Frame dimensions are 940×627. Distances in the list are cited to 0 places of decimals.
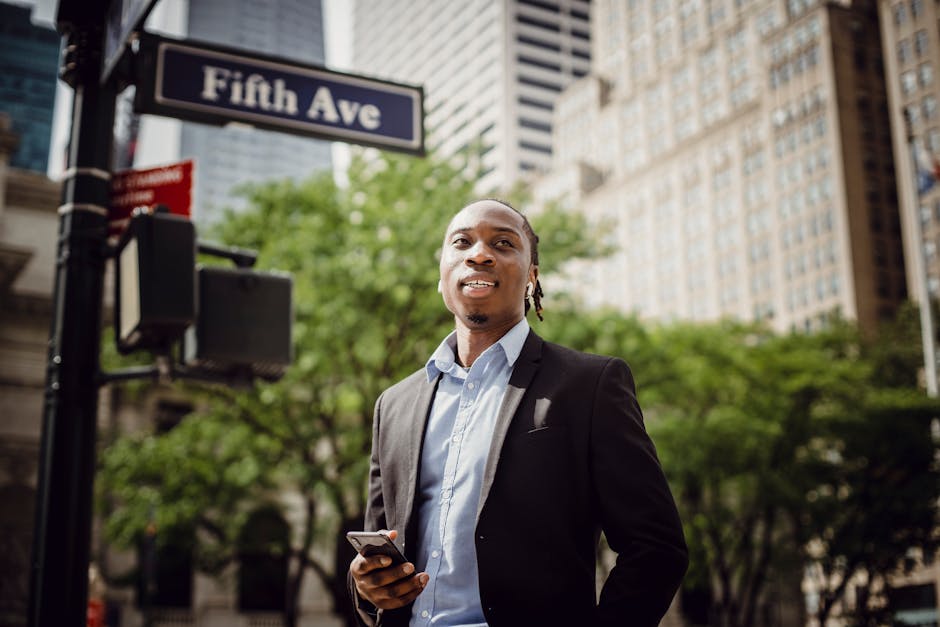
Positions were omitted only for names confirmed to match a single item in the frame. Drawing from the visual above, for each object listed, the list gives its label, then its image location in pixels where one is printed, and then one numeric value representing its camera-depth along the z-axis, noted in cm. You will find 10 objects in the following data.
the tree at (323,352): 1828
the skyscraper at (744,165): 8450
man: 241
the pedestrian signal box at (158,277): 459
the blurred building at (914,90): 7762
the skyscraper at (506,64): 14488
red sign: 523
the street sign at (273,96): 490
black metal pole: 439
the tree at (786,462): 2858
